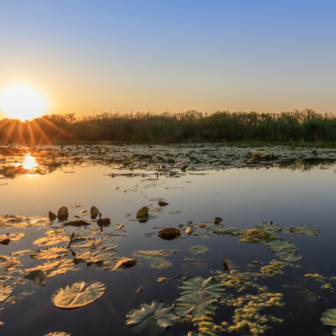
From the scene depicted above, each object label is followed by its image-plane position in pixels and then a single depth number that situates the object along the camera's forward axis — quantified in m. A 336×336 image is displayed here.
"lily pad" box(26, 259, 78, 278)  1.61
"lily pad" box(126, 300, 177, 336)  1.13
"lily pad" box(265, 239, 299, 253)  1.86
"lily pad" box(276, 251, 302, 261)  1.73
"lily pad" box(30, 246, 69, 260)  1.81
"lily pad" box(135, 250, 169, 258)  1.81
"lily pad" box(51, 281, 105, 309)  1.30
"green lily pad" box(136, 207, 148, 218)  2.62
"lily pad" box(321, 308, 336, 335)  1.12
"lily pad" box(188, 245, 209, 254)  1.86
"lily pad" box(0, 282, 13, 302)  1.36
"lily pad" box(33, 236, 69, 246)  2.06
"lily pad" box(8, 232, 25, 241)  2.16
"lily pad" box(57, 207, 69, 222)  2.60
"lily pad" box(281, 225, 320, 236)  2.15
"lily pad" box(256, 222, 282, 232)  2.25
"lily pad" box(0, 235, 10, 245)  2.07
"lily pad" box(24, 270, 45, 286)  1.50
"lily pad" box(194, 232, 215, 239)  2.13
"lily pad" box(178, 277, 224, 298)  1.38
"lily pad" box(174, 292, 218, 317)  1.24
